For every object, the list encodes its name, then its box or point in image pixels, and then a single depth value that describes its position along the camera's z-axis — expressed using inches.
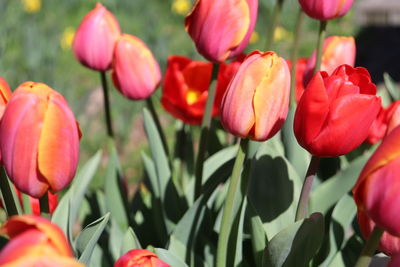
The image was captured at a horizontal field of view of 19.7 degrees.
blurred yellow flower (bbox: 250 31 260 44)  139.9
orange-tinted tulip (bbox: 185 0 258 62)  33.0
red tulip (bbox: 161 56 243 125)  38.6
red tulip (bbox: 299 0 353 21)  33.5
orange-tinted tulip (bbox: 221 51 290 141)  29.2
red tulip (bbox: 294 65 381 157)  27.7
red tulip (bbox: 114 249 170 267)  27.2
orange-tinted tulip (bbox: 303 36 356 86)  37.0
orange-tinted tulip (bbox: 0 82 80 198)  27.8
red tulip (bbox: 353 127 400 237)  24.9
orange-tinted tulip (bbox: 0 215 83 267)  21.9
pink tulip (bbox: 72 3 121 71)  37.0
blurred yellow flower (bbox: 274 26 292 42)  148.1
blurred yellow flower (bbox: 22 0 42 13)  143.2
